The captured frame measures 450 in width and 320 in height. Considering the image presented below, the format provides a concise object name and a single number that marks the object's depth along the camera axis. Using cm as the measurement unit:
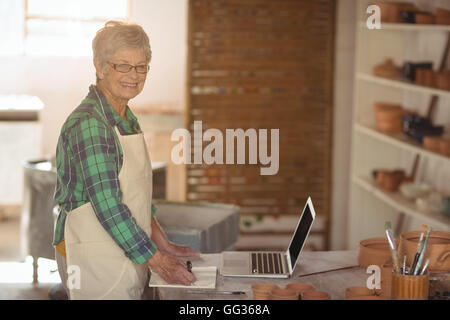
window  648
